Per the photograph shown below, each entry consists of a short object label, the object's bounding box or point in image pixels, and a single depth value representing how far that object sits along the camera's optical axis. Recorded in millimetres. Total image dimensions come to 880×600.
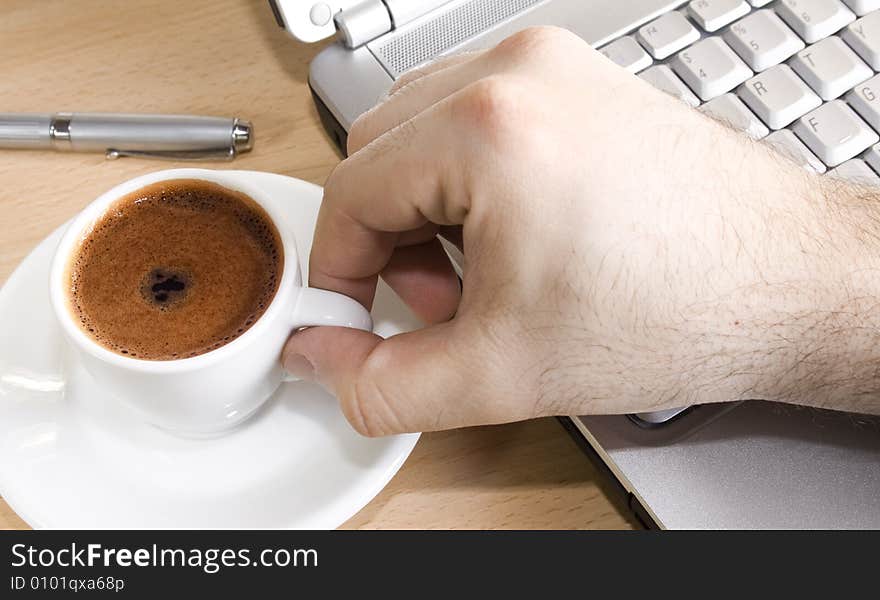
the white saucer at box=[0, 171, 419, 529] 629
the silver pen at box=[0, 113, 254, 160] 804
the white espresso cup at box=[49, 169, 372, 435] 579
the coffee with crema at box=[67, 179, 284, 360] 626
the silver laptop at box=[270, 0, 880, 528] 615
